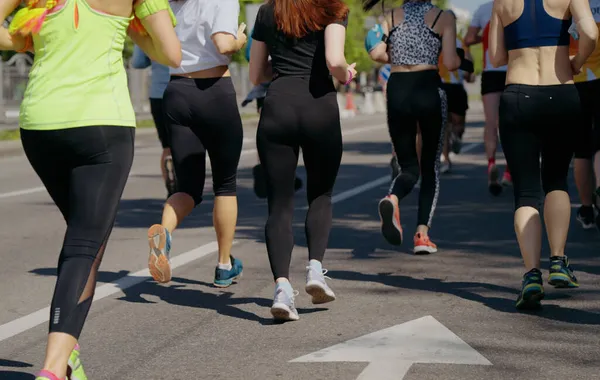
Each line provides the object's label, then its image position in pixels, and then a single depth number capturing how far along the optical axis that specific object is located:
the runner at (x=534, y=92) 11.35
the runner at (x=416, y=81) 14.74
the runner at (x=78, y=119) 7.72
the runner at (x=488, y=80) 21.49
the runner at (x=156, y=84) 17.18
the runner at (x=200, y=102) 12.25
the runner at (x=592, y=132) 15.66
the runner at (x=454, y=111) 26.02
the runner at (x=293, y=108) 10.75
